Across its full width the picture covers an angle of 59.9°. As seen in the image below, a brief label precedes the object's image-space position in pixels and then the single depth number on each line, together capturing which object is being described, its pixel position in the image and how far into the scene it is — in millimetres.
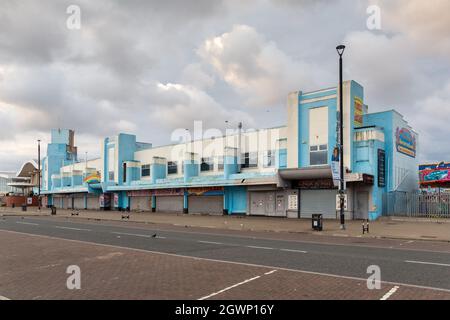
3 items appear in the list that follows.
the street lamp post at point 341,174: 22453
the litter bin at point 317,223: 22844
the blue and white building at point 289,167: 31688
